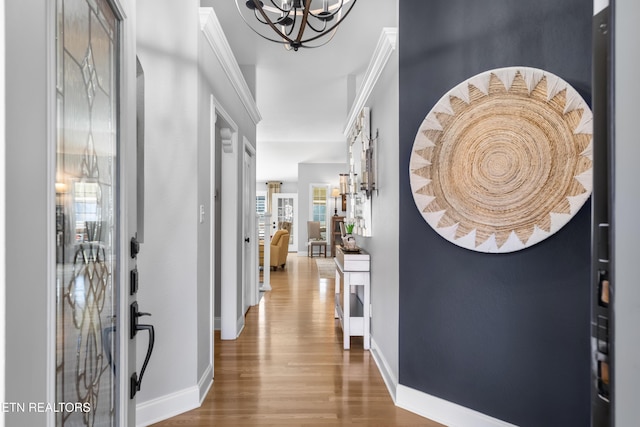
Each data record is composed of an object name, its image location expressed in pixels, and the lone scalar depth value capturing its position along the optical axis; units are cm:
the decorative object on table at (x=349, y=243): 366
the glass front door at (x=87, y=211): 71
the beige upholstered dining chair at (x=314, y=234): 1084
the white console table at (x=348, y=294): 334
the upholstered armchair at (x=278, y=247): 783
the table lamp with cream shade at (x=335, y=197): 1101
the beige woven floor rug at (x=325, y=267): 725
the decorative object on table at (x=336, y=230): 1053
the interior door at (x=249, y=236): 422
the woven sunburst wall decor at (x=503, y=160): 172
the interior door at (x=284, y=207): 1241
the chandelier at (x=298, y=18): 187
